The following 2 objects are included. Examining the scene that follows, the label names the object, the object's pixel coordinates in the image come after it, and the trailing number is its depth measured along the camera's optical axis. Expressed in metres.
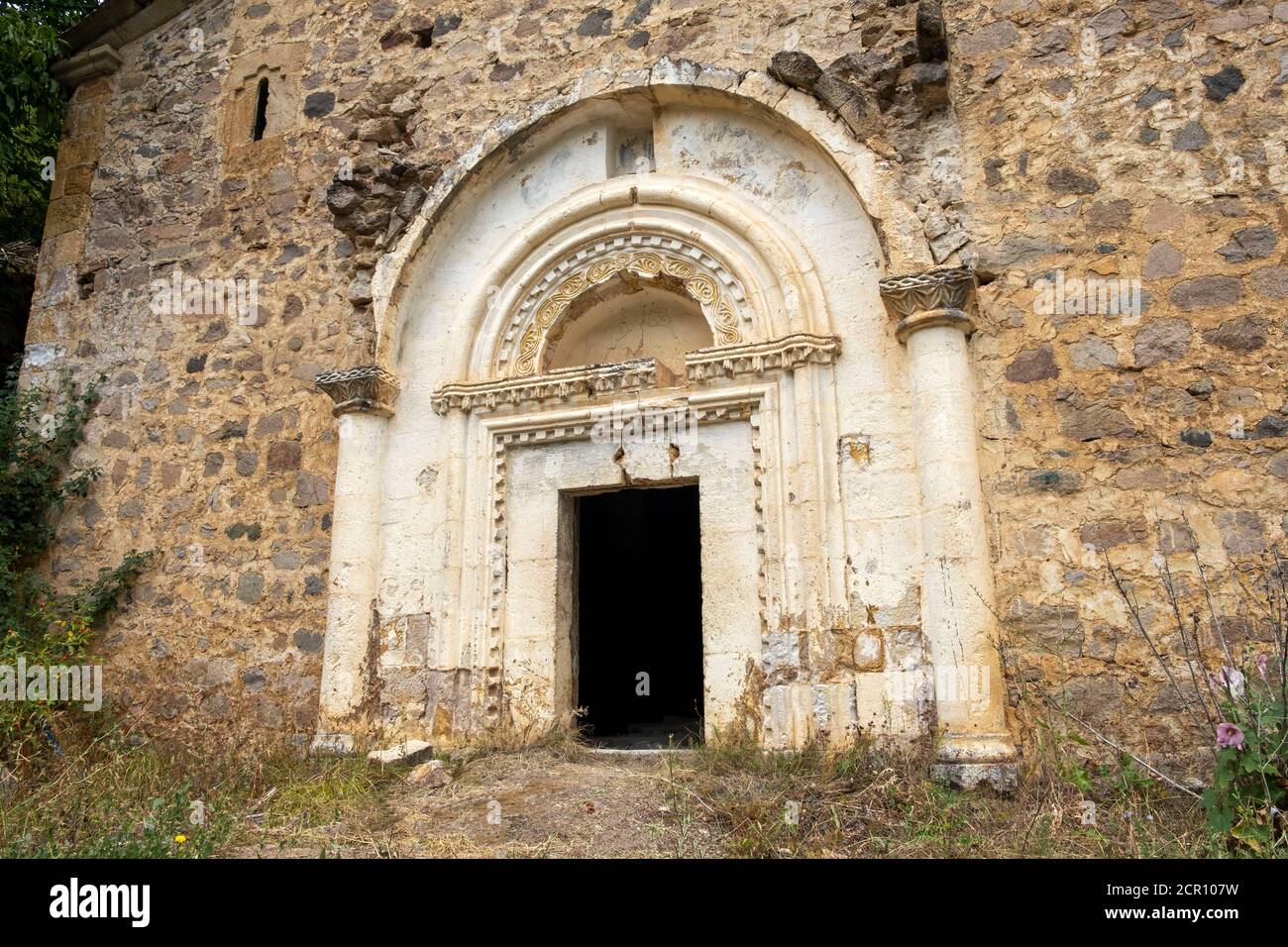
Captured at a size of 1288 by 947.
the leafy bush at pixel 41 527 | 6.98
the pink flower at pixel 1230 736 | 3.56
